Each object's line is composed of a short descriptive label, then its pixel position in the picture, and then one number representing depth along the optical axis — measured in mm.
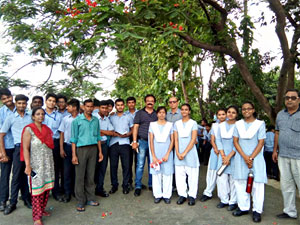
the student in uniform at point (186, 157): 4375
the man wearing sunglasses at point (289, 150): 3590
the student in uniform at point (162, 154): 4484
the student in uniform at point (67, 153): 4566
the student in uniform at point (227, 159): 4105
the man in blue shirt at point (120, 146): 4918
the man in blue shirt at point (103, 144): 4795
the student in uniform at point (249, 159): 3738
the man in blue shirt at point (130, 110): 5117
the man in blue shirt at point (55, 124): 4570
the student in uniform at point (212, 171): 4500
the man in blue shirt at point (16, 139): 4000
